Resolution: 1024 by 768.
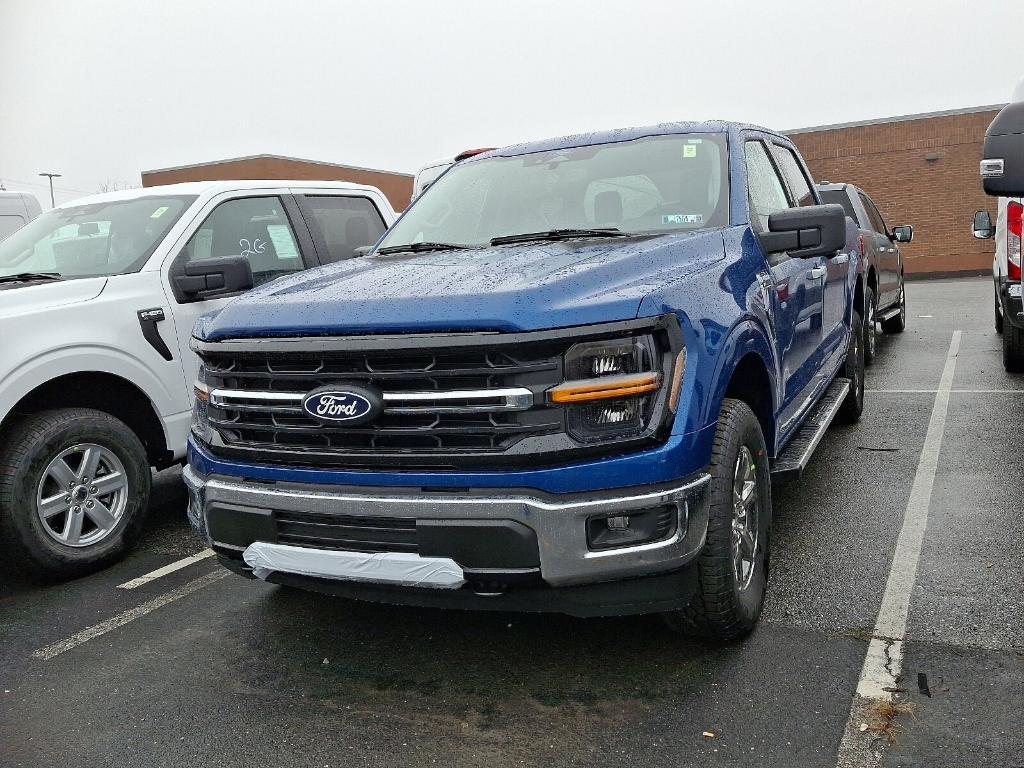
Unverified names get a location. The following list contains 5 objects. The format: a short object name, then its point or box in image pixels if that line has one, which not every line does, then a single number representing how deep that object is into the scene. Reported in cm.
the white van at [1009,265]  706
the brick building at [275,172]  3231
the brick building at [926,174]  2591
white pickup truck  440
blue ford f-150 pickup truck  280
